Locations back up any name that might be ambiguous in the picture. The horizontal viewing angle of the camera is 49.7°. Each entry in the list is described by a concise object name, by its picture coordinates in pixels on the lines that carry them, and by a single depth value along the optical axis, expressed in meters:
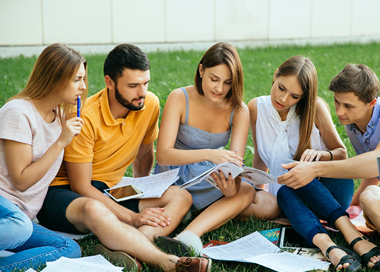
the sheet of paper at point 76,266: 2.28
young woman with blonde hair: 2.43
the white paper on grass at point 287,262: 2.39
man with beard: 2.60
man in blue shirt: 2.86
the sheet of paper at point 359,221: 3.16
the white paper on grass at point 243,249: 2.59
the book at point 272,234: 2.93
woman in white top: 2.84
